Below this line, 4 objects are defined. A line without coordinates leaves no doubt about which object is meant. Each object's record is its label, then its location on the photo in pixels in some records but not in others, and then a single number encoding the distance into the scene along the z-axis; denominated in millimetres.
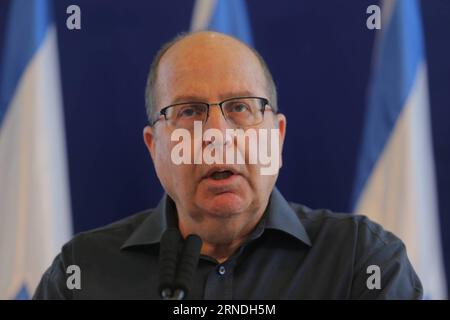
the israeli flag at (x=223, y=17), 2125
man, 1952
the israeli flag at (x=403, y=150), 2091
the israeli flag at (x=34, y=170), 2121
